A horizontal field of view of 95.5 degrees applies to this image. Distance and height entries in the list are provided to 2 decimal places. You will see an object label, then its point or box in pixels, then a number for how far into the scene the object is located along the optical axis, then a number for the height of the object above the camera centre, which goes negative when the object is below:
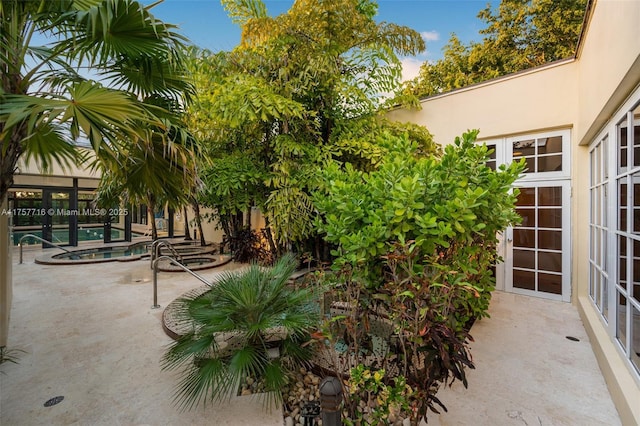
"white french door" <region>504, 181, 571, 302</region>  5.19 -0.53
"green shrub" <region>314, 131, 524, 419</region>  1.82 -0.21
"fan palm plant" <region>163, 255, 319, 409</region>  2.40 -1.12
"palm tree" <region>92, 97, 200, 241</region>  3.29 +0.60
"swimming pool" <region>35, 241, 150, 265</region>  8.52 -1.37
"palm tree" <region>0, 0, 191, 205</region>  2.14 +1.32
